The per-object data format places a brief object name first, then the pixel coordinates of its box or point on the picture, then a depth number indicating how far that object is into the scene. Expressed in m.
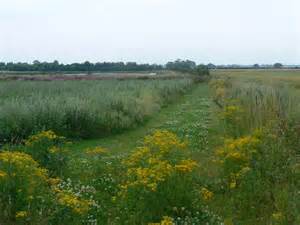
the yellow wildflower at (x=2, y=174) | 5.56
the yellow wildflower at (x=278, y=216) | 5.17
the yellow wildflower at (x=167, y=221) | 4.62
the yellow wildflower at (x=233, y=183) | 6.38
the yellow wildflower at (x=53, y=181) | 6.15
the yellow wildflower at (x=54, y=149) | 7.76
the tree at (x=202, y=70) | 78.27
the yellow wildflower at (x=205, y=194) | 6.10
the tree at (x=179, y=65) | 103.85
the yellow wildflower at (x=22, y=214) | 5.14
